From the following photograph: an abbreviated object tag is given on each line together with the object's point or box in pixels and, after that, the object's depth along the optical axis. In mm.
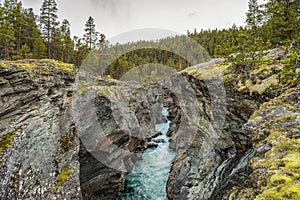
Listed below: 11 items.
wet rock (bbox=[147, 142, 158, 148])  37750
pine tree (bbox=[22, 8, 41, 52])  48281
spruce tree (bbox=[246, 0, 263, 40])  24234
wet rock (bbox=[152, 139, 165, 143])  40653
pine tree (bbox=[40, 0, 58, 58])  43094
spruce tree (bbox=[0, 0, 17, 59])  33375
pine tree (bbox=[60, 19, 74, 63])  51938
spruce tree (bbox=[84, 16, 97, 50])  52150
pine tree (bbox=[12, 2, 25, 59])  39188
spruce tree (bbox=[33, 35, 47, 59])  41222
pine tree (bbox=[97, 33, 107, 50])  55506
